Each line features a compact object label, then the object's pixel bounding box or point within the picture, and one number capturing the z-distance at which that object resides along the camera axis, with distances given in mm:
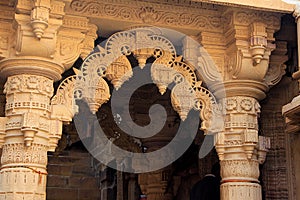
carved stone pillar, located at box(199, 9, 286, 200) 5383
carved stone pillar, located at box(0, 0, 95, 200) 4680
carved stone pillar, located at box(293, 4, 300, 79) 5121
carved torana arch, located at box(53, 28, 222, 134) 5164
